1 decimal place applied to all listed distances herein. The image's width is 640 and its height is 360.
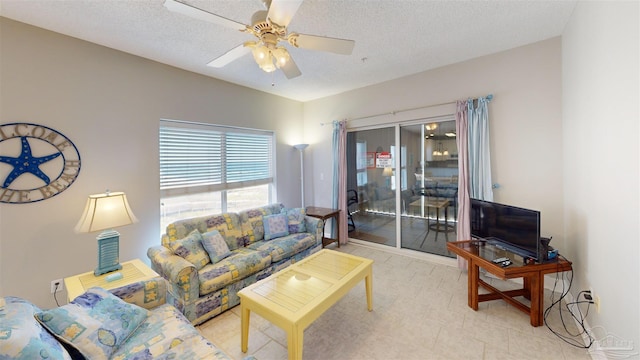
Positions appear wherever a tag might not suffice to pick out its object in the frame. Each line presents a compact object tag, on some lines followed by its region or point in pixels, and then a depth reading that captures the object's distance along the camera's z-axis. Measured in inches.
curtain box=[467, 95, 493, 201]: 116.2
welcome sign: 82.5
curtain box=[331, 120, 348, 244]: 169.2
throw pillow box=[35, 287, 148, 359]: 48.8
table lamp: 79.6
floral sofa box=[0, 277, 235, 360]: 39.3
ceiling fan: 54.8
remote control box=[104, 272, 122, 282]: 77.1
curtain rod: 116.3
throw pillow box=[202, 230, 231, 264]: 102.9
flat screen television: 83.9
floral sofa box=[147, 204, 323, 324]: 87.6
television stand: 82.0
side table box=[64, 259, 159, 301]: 72.7
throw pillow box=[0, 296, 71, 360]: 36.1
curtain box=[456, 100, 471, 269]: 121.3
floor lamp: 189.9
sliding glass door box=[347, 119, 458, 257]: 136.3
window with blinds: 124.9
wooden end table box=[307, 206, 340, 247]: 160.5
